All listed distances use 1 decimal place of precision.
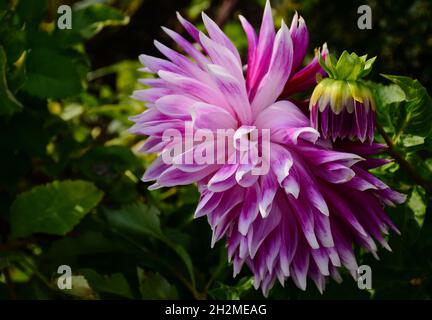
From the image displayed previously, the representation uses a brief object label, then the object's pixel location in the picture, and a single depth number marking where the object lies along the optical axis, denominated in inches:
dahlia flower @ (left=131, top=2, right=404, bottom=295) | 22.6
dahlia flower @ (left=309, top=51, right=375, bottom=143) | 21.7
